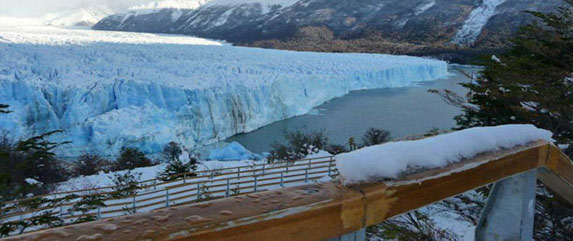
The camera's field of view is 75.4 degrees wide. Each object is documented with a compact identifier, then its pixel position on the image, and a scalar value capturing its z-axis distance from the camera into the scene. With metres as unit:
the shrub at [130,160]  12.00
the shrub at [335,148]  12.70
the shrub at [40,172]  8.62
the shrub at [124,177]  8.79
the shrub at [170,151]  13.24
